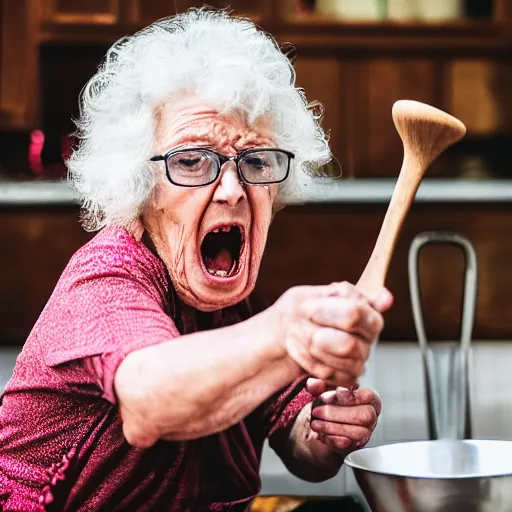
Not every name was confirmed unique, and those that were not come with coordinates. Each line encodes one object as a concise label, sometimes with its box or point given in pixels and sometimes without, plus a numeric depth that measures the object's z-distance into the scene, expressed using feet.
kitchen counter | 11.53
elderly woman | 3.90
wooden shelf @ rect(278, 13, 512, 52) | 11.49
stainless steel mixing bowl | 3.28
